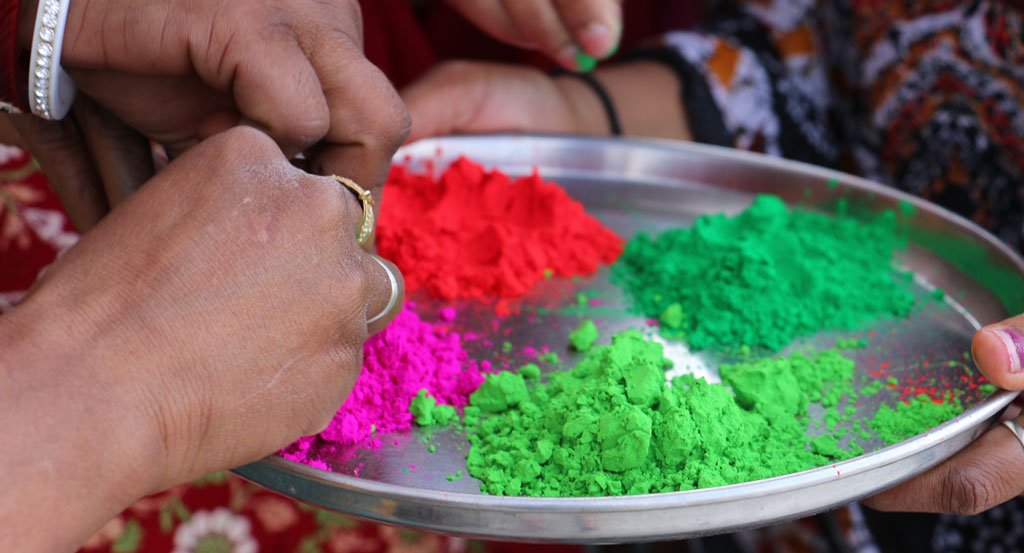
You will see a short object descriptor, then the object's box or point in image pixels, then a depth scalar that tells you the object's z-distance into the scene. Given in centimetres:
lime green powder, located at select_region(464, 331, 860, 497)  47
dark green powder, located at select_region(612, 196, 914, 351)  64
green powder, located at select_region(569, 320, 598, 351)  61
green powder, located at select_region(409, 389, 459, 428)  53
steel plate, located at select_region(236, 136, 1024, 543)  43
